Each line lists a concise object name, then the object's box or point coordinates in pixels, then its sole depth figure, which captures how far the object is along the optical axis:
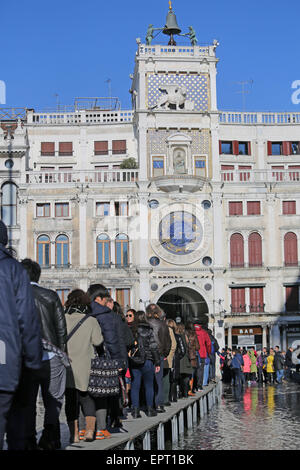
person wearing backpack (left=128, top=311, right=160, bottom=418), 13.98
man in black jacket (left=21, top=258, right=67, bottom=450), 9.27
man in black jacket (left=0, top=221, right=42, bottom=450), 6.14
